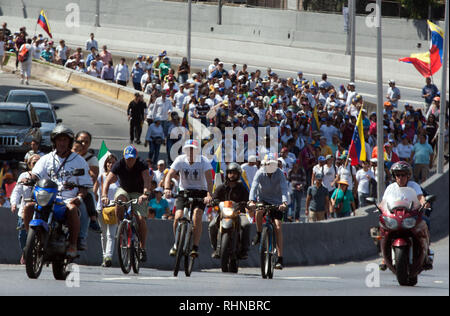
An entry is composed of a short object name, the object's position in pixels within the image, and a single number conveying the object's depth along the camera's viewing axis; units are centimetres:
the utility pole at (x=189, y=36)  4838
